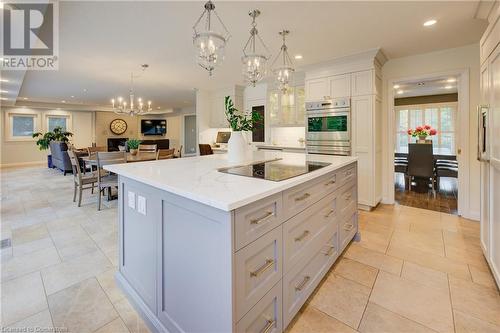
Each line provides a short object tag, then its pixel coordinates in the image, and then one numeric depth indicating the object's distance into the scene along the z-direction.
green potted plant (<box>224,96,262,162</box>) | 2.09
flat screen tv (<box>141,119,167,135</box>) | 12.88
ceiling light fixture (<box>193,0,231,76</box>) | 2.06
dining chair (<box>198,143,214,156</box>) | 6.28
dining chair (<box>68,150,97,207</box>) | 4.05
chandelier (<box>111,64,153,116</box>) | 5.50
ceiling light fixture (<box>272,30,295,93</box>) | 2.99
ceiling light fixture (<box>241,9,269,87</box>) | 2.55
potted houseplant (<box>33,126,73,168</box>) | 8.18
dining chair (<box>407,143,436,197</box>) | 4.79
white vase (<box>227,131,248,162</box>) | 2.20
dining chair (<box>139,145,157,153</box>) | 5.86
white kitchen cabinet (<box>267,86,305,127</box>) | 5.03
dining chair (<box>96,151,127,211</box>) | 3.91
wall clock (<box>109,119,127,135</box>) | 11.73
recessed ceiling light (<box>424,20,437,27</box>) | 2.80
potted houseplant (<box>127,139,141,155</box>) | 5.08
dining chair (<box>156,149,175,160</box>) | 4.40
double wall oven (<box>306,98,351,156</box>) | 4.04
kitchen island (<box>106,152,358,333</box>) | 1.08
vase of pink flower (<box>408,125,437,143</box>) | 5.52
